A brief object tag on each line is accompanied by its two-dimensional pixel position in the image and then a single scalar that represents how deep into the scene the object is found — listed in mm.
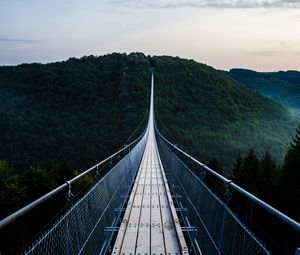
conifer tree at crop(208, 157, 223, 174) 29019
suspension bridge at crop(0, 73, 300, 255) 2608
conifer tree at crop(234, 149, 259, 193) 28259
